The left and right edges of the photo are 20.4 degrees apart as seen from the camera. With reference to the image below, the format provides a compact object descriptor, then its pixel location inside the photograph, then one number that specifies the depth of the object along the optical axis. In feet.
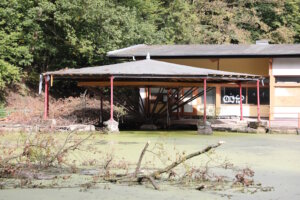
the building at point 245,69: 138.08
